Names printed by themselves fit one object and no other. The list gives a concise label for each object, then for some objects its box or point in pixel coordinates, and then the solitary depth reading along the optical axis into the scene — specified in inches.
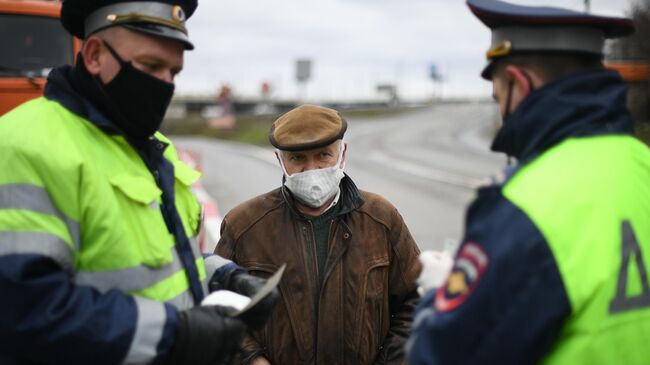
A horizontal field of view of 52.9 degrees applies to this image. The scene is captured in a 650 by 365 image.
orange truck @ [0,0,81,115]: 251.6
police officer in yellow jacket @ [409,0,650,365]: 59.7
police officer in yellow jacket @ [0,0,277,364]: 66.1
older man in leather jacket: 111.0
